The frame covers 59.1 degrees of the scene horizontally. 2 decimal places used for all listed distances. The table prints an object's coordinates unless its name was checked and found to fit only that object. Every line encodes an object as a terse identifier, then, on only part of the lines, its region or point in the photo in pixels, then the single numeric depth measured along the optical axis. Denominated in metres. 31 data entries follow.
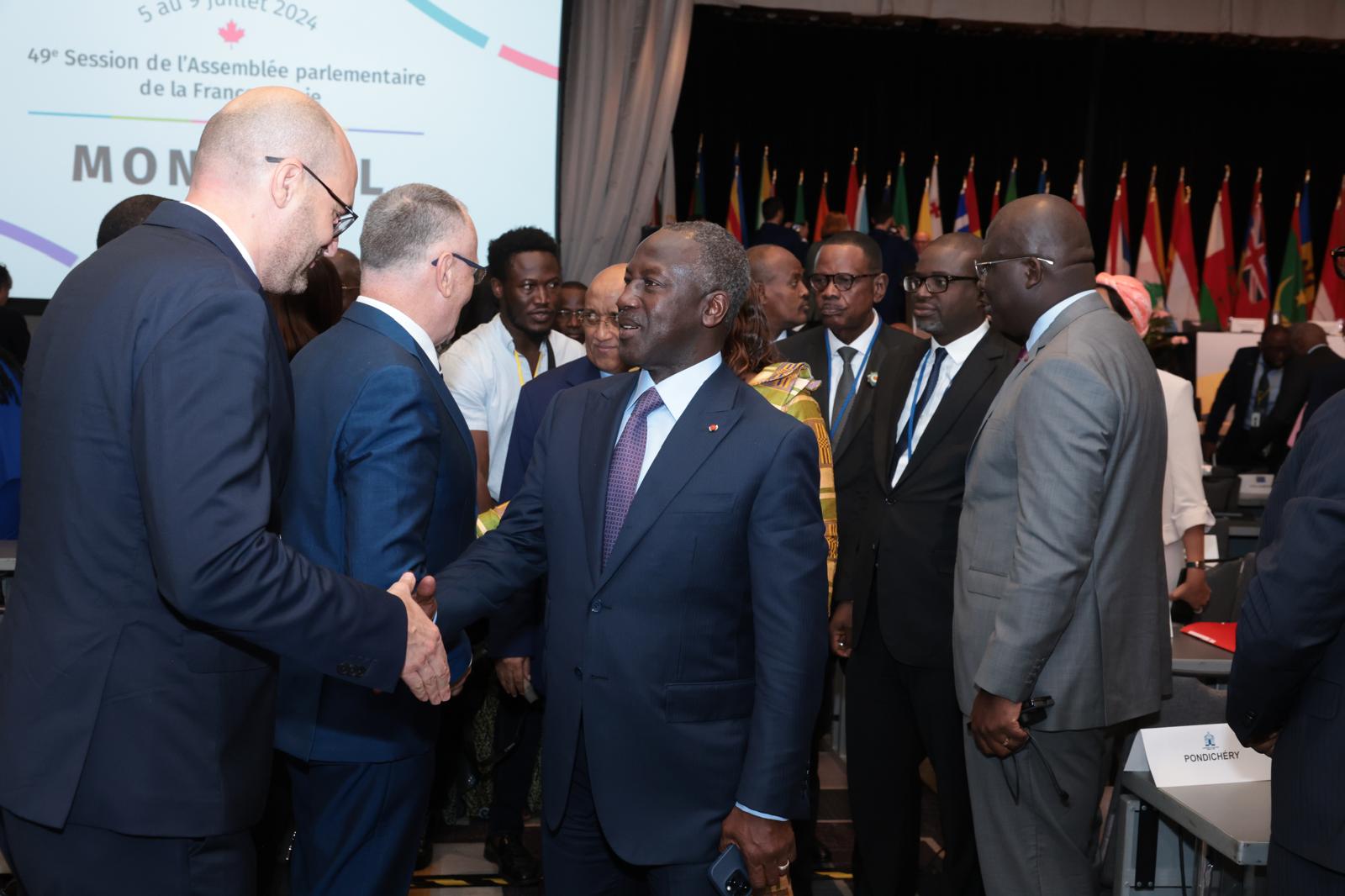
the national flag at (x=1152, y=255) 11.80
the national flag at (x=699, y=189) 11.27
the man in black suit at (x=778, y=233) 9.23
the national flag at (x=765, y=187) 11.41
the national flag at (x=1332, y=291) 11.71
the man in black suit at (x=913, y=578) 3.03
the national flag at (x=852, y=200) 11.43
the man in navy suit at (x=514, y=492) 3.41
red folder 3.34
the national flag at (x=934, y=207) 11.70
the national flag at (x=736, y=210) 11.19
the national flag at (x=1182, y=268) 11.77
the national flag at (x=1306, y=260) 12.20
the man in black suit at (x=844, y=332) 3.69
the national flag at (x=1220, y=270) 11.85
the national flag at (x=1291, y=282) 12.10
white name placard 2.57
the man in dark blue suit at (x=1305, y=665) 1.87
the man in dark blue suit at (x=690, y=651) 2.01
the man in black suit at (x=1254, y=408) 8.91
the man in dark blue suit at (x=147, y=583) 1.60
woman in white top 3.67
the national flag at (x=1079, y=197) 11.86
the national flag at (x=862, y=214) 11.39
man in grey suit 2.38
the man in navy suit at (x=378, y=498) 2.08
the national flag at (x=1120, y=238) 11.77
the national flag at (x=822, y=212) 11.24
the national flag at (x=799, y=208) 11.71
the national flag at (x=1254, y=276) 12.02
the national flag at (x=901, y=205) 11.79
